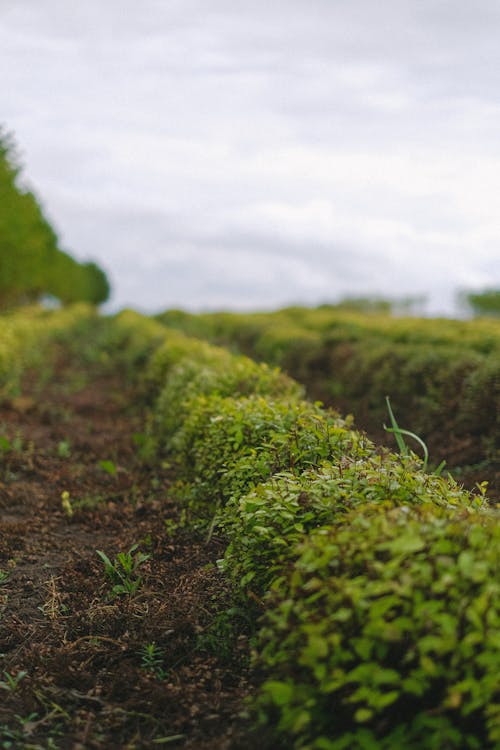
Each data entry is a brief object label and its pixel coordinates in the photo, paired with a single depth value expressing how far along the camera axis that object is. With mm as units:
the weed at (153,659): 3361
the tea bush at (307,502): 3082
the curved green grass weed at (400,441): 3972
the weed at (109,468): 6641
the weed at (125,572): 4152
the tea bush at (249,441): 4066
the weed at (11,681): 3314
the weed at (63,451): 7886
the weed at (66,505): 5791
